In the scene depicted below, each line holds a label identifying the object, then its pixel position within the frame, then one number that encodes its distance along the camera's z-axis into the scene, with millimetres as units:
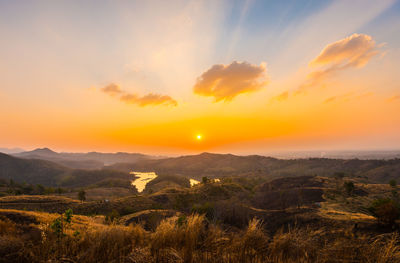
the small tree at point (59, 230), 4212
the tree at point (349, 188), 45281
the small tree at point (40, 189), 73006
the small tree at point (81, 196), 58094
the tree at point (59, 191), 74062
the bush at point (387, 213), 15961
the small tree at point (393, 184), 51119
